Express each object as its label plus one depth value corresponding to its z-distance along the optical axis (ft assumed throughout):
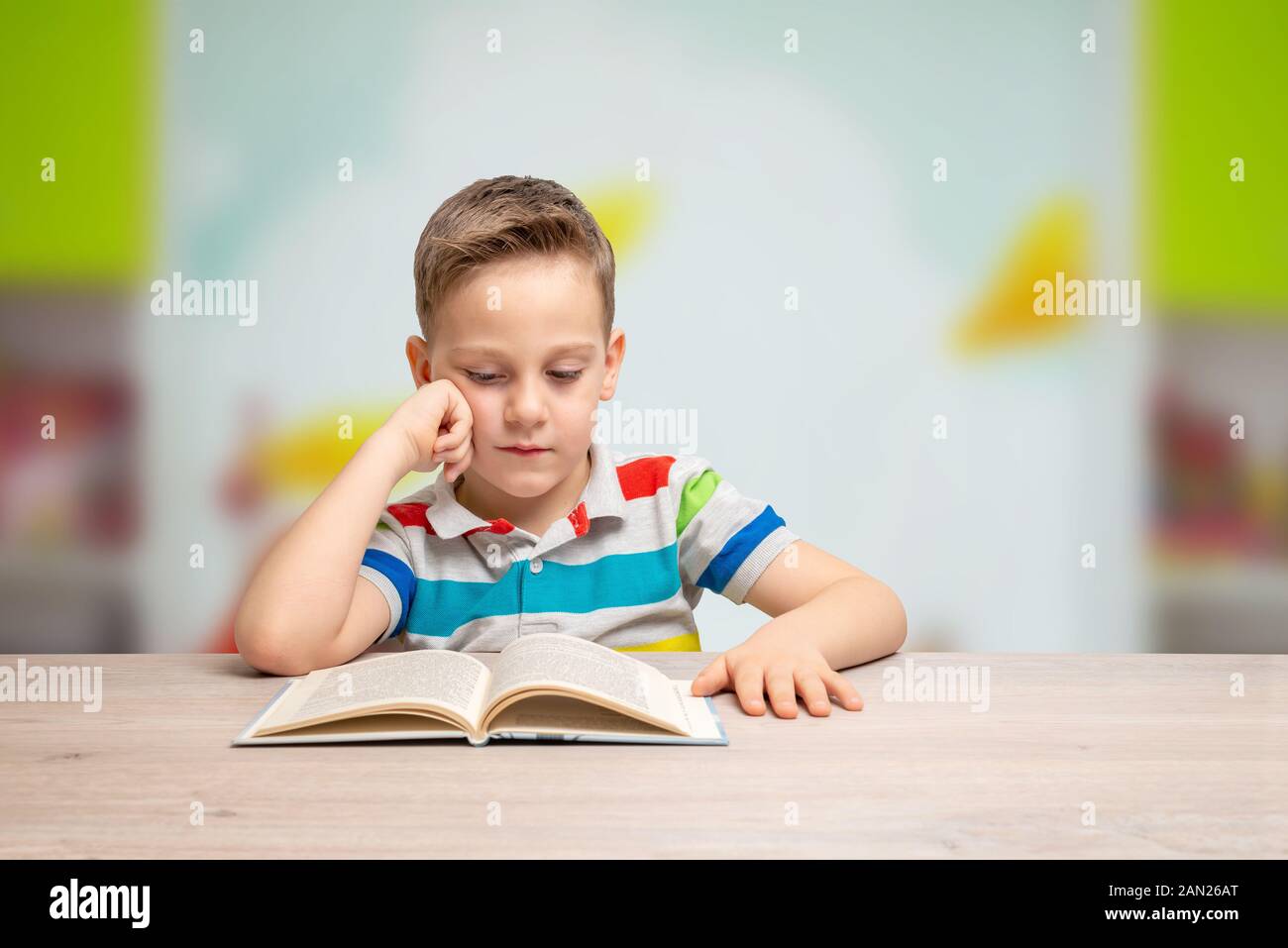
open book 2.82
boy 4.15
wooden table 2.16
